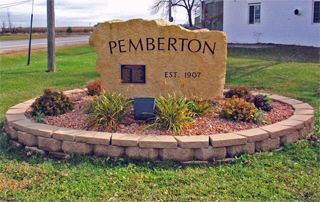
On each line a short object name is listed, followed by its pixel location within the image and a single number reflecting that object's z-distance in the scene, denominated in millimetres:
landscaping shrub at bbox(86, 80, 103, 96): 7102
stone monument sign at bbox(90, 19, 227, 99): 5633
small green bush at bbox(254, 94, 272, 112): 5996
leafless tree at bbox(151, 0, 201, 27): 33781
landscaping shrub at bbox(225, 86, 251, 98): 6562
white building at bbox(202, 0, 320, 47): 16672
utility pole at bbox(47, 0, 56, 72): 11820
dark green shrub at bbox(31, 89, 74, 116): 5746
